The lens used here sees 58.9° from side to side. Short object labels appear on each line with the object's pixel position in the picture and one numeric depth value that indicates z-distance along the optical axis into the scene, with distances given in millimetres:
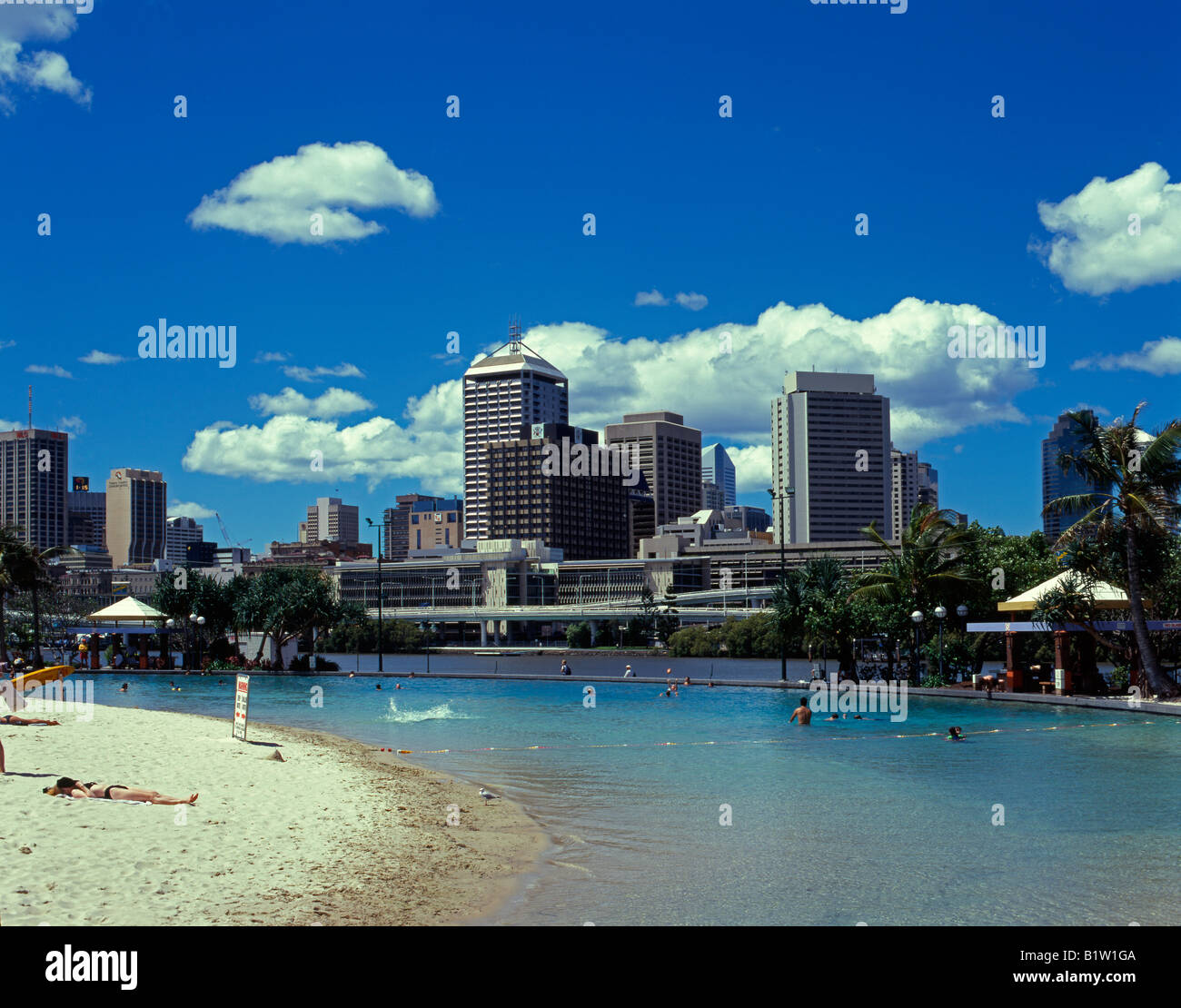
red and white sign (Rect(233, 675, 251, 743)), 27562
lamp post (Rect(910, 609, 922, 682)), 50594
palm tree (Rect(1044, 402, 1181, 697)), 38094
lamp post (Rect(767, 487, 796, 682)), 55125
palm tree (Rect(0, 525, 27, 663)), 64812
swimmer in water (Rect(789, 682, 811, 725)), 37219
